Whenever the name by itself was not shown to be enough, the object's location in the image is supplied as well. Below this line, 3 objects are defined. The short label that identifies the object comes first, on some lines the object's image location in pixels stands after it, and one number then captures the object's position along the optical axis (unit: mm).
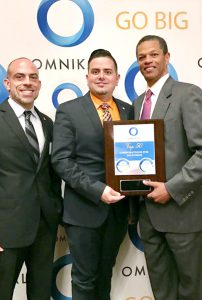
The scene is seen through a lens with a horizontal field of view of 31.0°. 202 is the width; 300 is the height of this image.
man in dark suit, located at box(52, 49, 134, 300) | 1697
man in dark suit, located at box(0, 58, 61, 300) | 1582
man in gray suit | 1549
